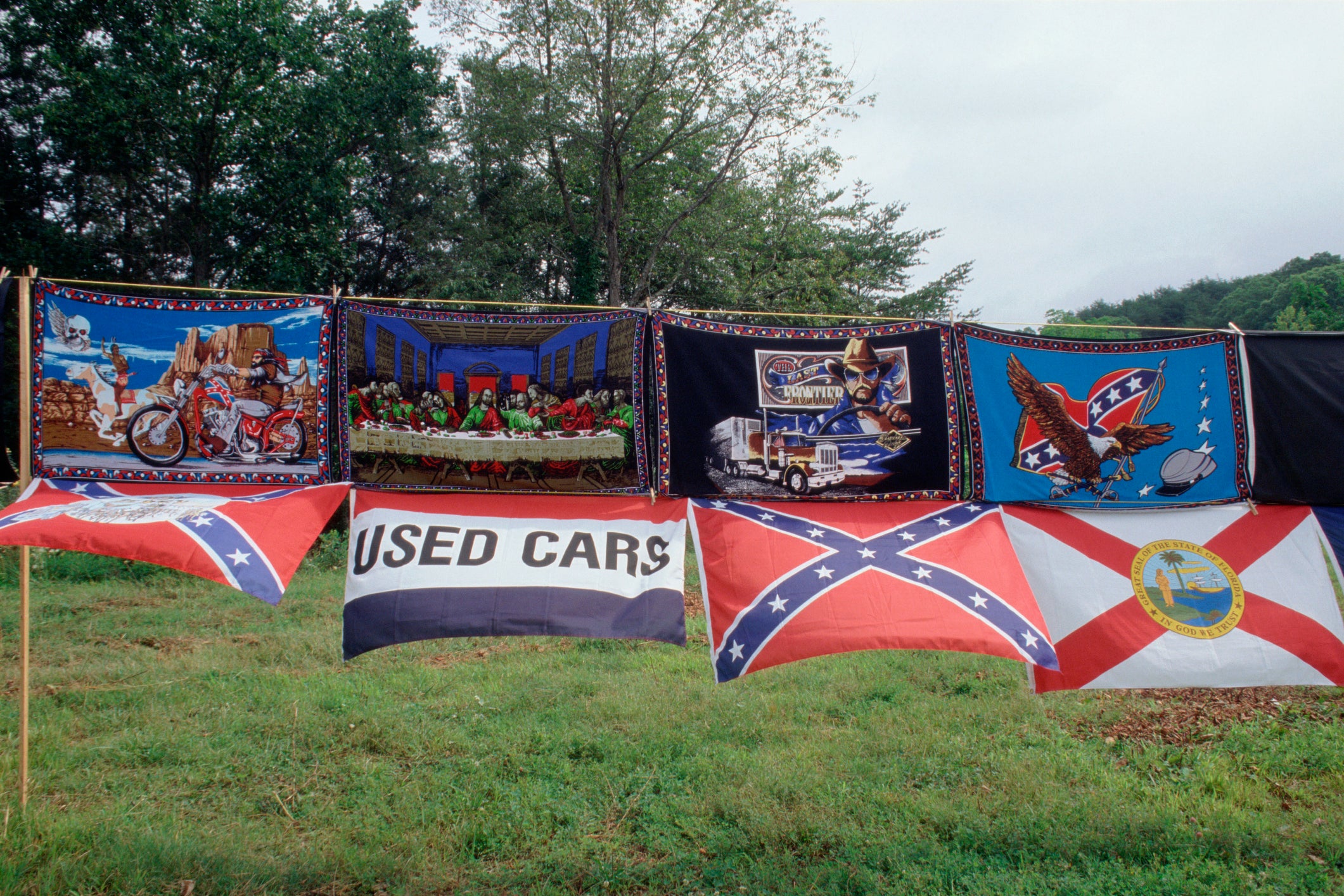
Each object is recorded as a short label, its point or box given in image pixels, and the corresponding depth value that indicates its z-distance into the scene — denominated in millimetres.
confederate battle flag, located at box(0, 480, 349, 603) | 3104
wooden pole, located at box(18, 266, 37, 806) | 3311
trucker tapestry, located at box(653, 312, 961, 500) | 3771
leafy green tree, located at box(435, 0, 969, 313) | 15547
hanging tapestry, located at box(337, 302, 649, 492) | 3664
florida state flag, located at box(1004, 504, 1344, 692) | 3686
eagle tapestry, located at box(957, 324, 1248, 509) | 3855
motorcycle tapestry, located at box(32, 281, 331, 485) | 3443
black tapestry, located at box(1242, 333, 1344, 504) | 3914
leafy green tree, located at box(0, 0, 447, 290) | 11984
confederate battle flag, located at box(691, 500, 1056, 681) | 3340
